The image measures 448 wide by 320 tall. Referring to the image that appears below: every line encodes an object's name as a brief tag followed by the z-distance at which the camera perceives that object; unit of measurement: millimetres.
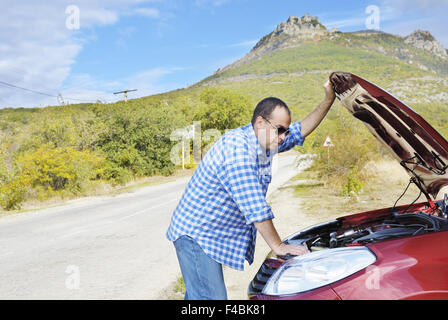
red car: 1762
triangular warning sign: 13758
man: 2131
